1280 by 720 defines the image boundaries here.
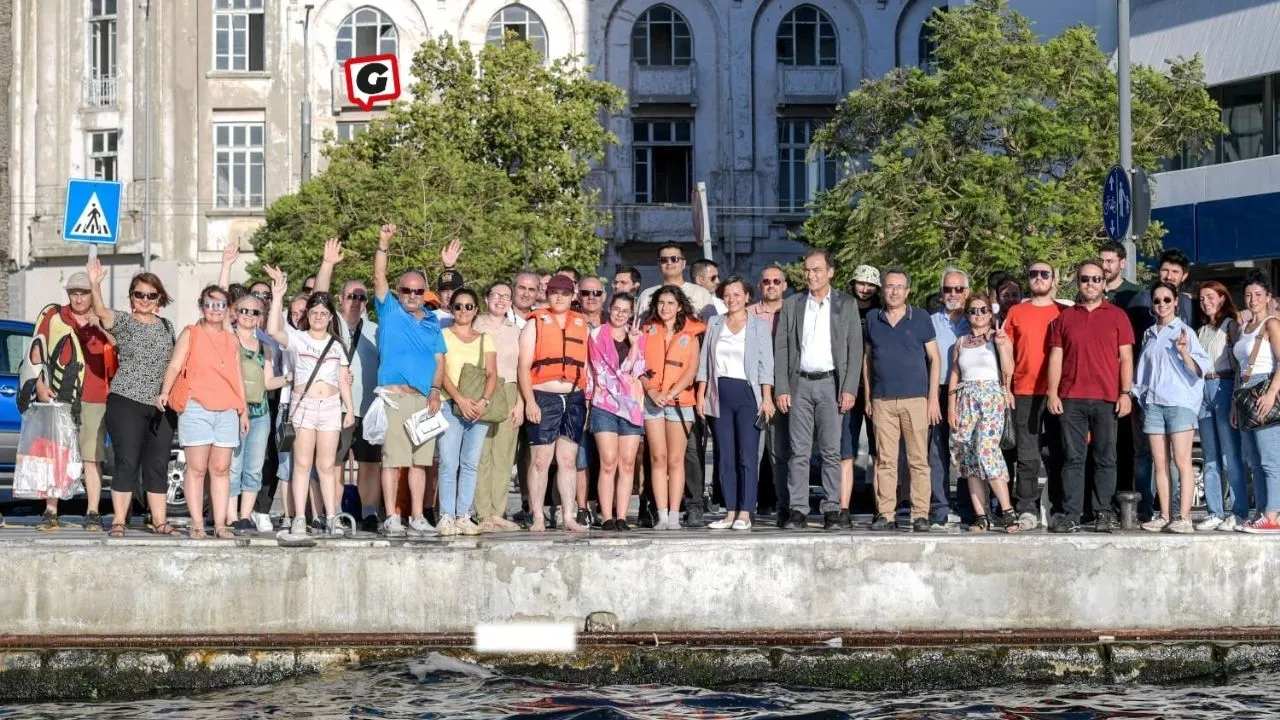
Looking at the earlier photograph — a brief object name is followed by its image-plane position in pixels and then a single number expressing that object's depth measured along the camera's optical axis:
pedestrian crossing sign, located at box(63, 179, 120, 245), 22.98
